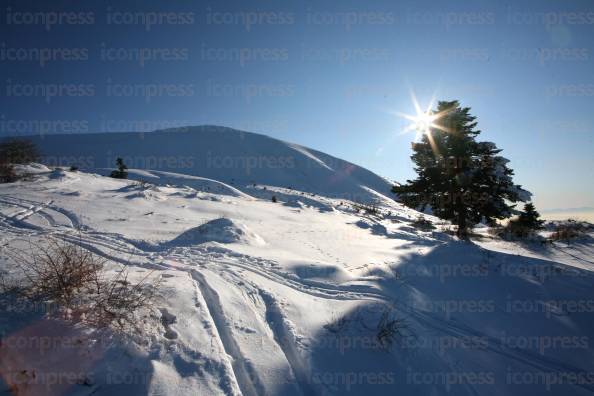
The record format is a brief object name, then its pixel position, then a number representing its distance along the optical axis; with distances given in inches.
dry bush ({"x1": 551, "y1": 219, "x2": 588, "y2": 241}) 403.6
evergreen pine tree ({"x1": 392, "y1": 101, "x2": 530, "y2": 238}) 492.1
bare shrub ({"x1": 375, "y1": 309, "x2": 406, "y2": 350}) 123.3
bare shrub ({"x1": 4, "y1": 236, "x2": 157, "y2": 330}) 93.8
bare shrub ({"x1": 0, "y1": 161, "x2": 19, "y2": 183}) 374.0
